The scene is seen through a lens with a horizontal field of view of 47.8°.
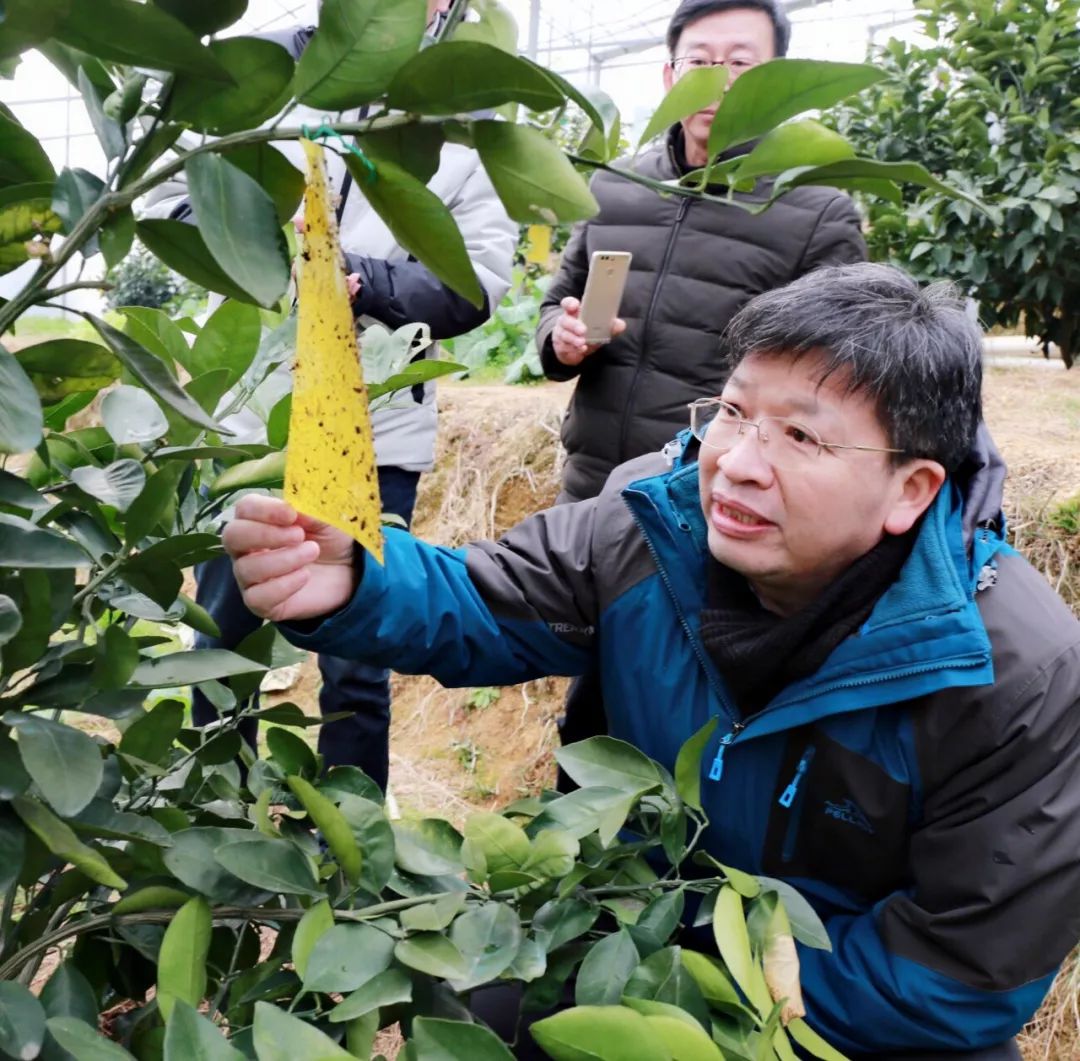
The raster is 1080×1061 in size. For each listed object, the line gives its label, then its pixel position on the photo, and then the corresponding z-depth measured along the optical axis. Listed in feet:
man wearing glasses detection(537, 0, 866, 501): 6.28
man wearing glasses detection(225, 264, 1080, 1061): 3.34
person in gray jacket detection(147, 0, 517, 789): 5.81
